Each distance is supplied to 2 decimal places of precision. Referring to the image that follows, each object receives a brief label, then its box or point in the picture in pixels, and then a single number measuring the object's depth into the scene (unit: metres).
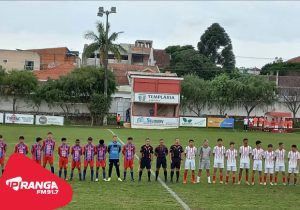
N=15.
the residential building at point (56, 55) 103.47
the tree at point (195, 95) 69.50
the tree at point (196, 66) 93.06
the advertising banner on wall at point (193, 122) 60.53
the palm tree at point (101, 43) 62.84
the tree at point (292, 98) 72.25
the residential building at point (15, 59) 86.81
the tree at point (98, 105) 60.94
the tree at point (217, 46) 100.25
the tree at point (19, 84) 63.86
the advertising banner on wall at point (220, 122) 61.19
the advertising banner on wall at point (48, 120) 57.06
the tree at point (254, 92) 68.12
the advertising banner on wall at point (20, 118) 56.44
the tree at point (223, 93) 69.12
